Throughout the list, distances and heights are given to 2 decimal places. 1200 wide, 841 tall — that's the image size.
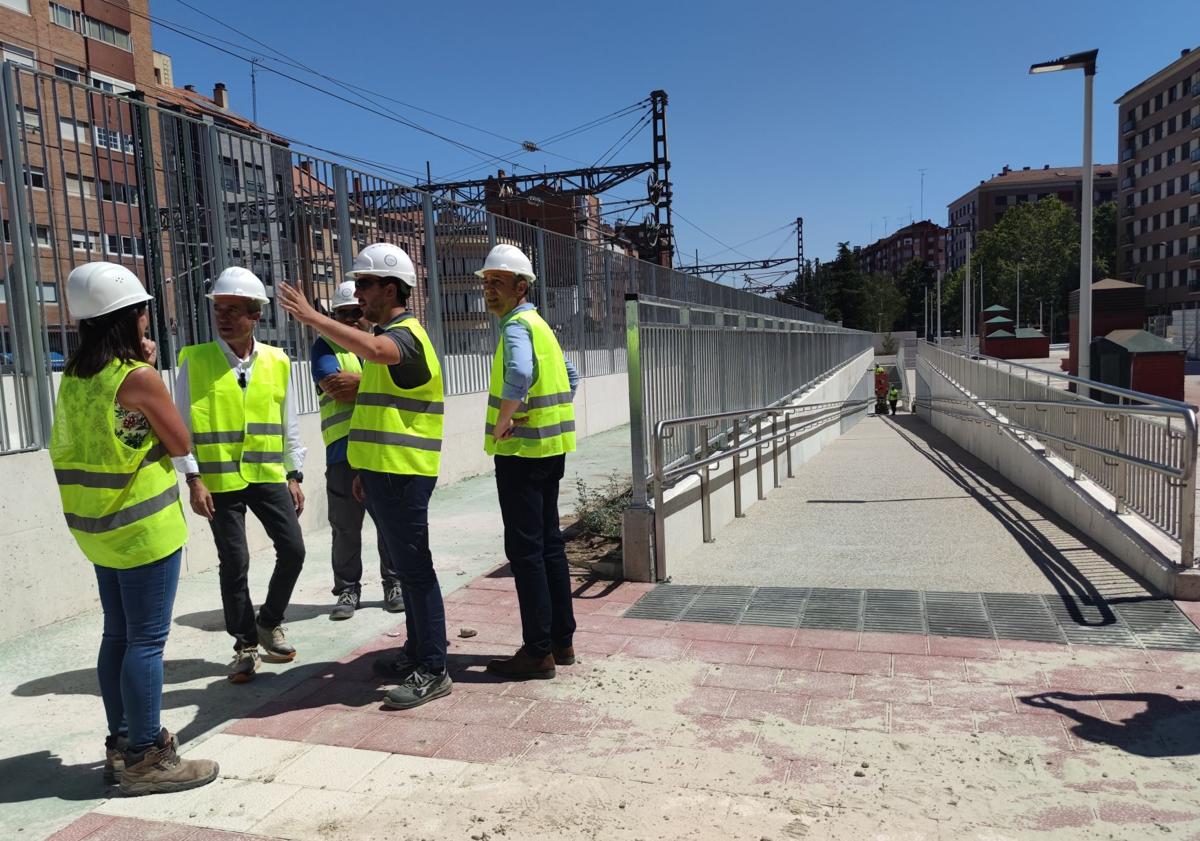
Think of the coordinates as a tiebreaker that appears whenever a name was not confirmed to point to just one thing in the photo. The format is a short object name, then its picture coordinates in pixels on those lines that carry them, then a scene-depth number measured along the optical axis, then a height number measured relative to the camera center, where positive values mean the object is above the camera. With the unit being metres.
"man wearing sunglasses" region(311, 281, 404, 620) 5.20 -0.85
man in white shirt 4.09 -0.41
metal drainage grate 4.59 -1.64
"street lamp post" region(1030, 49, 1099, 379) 12.48 +2.03
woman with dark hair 2.98 -0.43
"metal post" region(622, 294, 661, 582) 5.98 -1.21
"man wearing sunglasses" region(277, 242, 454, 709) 3.68 -0.38
